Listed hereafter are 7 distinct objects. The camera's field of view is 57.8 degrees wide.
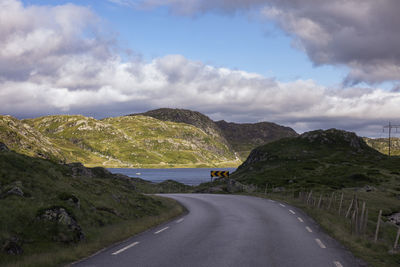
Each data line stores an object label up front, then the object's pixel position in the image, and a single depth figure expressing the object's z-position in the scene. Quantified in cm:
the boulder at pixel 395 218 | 3862
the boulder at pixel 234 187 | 5888
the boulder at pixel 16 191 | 1792
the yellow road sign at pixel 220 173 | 5722
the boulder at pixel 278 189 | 6729
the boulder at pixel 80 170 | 3308
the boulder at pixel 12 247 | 1215
